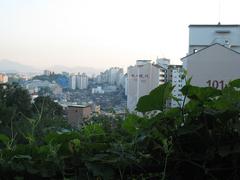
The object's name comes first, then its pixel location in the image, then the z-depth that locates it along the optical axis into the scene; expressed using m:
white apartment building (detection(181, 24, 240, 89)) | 19.24
